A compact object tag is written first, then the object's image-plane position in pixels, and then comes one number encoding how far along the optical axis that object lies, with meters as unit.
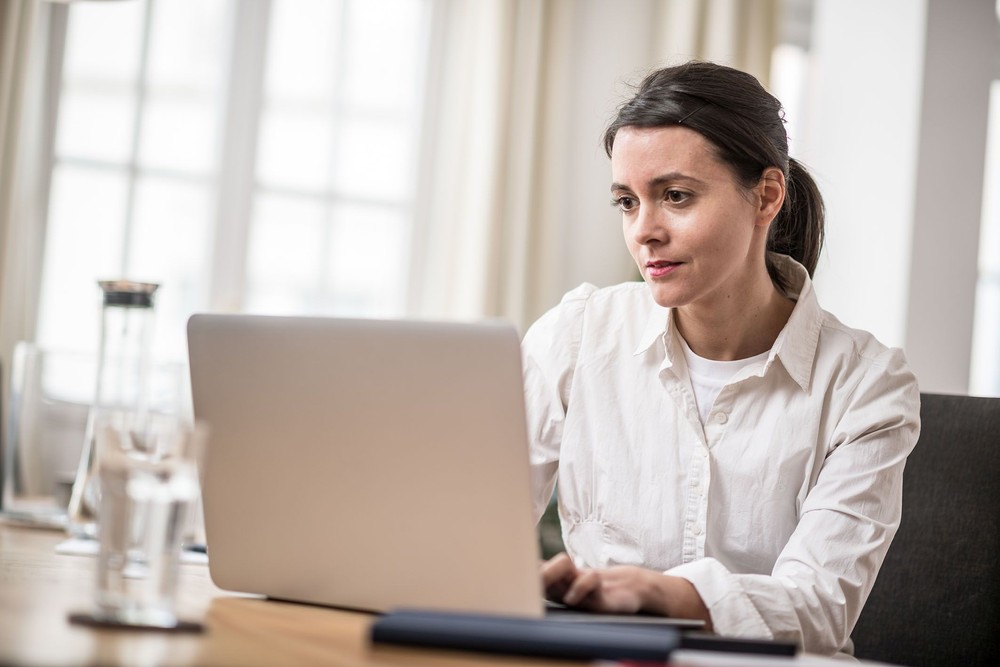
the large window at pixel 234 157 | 3.71
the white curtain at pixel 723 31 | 4.30
